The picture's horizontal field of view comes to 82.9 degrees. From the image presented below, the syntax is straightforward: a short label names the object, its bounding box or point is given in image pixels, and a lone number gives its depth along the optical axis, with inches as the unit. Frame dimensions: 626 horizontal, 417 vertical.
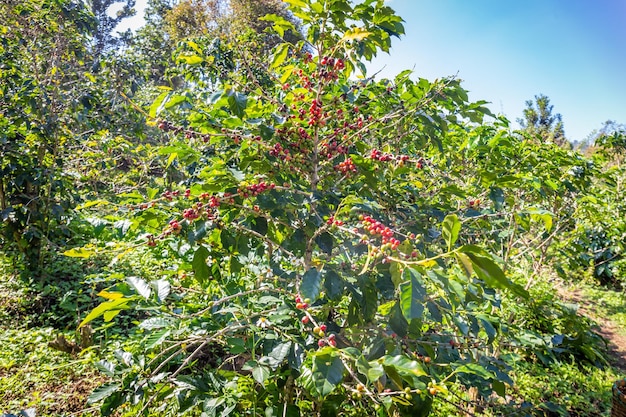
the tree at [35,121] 141.1
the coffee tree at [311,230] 47.6
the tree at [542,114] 887.1
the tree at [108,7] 838.3
